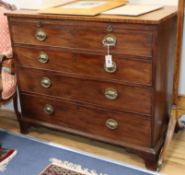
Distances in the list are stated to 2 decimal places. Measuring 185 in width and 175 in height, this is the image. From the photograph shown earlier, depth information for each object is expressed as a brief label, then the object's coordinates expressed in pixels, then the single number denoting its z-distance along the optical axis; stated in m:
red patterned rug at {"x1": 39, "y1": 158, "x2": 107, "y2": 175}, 1.81
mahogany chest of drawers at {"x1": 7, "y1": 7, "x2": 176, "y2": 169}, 1.58
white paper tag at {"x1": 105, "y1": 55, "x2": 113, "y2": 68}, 1.64
